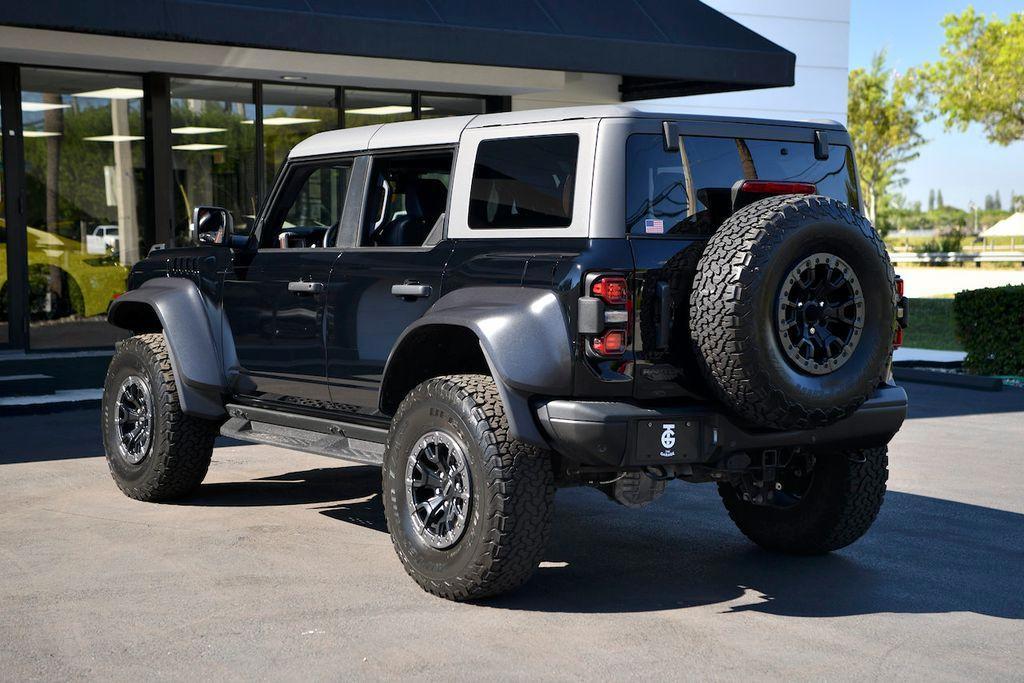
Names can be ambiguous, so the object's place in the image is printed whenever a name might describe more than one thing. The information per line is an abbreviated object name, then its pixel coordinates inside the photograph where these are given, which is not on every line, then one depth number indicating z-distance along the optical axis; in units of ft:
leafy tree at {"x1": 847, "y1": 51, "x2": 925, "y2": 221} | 222.89
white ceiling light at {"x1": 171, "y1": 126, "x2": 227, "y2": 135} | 46.70
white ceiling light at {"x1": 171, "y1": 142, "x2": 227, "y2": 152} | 46.80
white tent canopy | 261.44
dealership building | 41.06
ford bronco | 16.79
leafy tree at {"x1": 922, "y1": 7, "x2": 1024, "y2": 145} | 149.18
